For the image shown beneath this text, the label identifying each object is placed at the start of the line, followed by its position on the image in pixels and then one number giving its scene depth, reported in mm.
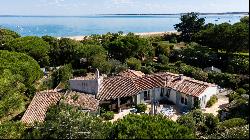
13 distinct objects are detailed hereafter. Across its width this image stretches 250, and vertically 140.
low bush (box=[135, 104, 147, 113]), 39972
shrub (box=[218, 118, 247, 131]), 25538
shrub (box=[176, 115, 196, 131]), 30072
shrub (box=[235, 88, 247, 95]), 42781
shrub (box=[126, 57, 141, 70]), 56125
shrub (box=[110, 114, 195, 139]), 18969
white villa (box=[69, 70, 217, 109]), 40938
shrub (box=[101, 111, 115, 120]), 37969
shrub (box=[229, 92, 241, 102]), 40069
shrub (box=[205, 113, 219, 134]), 31469
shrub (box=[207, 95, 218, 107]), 41844
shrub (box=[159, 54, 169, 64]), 61691
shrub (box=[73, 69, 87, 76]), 55219
